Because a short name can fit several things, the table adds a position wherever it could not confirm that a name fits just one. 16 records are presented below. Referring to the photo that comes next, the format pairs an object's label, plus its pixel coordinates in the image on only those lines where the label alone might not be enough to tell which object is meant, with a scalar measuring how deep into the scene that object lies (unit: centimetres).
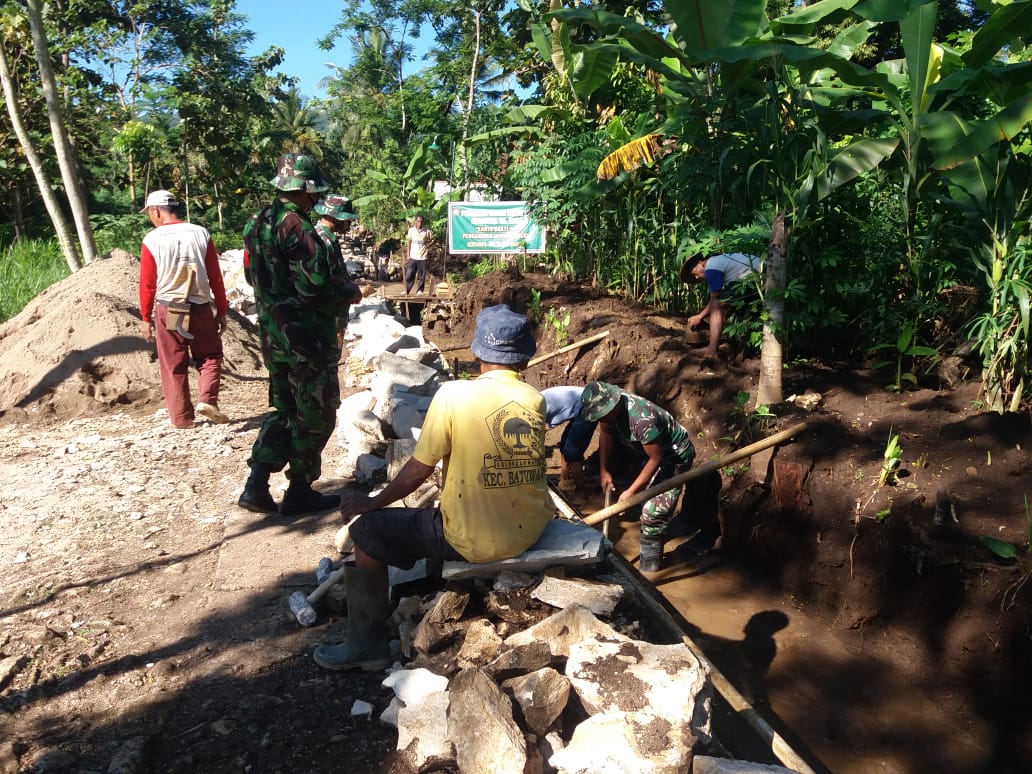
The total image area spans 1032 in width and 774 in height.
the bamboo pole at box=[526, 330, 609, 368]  668
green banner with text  1118
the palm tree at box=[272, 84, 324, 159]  3250
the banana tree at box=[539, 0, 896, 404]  441
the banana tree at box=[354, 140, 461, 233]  1711
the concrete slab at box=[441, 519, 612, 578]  261
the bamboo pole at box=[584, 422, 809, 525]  360
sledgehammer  307
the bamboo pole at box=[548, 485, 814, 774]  220
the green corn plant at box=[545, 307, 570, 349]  806
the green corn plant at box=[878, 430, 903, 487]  384
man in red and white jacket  522
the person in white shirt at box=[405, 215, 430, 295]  1338
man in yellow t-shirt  242
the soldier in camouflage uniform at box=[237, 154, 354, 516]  378
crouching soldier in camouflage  408
